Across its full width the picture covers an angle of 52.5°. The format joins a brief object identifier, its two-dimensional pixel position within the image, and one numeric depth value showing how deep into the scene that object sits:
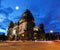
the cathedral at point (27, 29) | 30.48
